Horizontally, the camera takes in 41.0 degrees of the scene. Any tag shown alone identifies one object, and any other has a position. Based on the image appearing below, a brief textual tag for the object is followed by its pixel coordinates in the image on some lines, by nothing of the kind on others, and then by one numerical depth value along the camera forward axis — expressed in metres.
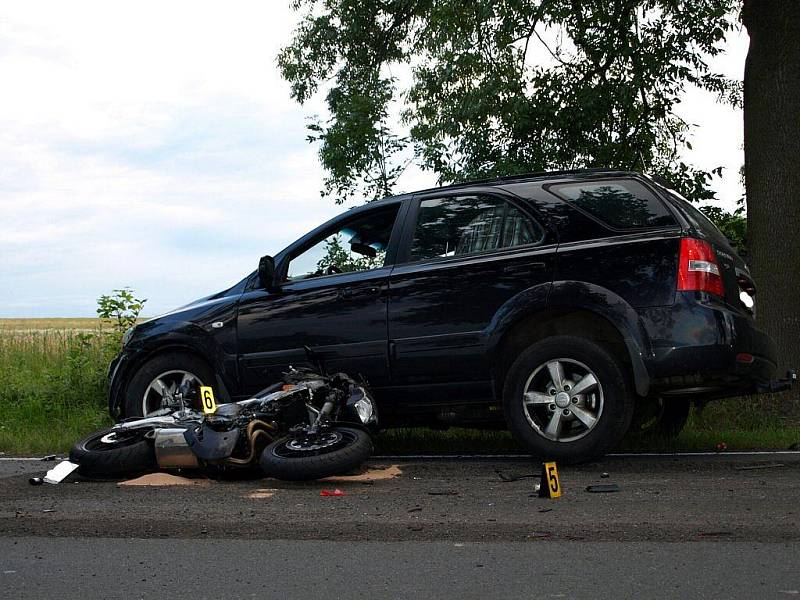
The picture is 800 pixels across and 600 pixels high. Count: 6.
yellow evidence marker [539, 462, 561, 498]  6.43
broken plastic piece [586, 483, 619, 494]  6.62
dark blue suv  7.43
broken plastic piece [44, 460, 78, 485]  7.81
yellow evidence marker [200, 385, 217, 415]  8.42
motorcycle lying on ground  7.50
